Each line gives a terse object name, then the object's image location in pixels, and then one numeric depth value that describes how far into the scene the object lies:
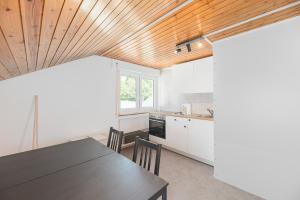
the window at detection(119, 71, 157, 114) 3.77
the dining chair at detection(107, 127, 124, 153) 1.80
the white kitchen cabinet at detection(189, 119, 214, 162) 2.72
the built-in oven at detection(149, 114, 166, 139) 3.71
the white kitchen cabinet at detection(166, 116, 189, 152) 3.18
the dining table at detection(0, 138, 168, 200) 0.90
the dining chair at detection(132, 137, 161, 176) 1.28
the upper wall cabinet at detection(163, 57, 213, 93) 3.04
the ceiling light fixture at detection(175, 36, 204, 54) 2.20
